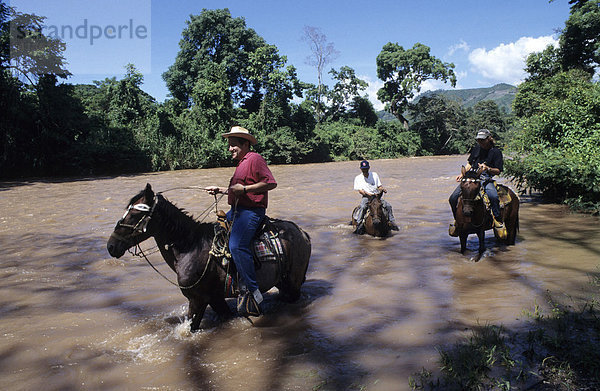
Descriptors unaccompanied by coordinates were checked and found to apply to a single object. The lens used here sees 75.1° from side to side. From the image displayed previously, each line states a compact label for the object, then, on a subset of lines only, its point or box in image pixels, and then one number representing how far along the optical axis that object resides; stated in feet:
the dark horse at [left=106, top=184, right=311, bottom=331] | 15.44
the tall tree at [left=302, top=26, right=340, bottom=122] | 194.16
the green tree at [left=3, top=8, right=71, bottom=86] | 93.09
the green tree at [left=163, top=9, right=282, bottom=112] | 164.76
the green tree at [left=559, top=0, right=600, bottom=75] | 122.11
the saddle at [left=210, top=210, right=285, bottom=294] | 16.69
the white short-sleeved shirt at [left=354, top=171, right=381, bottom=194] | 35.14
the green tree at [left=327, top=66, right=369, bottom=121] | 193.91
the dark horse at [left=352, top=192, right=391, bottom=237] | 33.55
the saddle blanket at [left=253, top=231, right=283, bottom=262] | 17.24
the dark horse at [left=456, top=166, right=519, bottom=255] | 25.51
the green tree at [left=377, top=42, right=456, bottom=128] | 185.57
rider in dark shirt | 26.84
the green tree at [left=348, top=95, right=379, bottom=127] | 199.62
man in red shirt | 16.06
